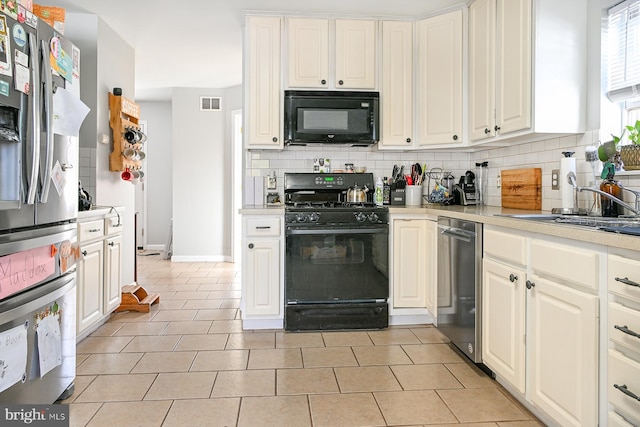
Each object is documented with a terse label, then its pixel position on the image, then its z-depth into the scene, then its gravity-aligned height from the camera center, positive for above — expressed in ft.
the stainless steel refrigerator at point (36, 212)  5.24 -0.10
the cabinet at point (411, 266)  10.61 -1.49
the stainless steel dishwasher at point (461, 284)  7.89 -1.55
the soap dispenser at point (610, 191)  6.84 +0.21
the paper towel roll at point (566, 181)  7.54 +0.41
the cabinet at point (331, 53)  11.30 +3.88
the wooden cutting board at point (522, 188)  9.40 +0.37
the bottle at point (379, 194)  11.89 +0.28
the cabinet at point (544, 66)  8.09 +2.59
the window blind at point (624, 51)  7.17 +2.58
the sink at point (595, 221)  4.61 -0.22
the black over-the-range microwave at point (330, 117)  11.25 +2.24
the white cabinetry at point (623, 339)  4.23 -1.34
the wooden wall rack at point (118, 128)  12.76 +2.22
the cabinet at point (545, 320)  4.92 -1.54
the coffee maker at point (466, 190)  11.51 +0.37
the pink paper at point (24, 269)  5.20 -0.83
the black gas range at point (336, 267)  10.27 -1.49
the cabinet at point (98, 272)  9.11 -1.53
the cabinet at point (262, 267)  10.28 -1.47
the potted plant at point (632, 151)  6.54 +0.80
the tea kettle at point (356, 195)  11.87 +0.25
